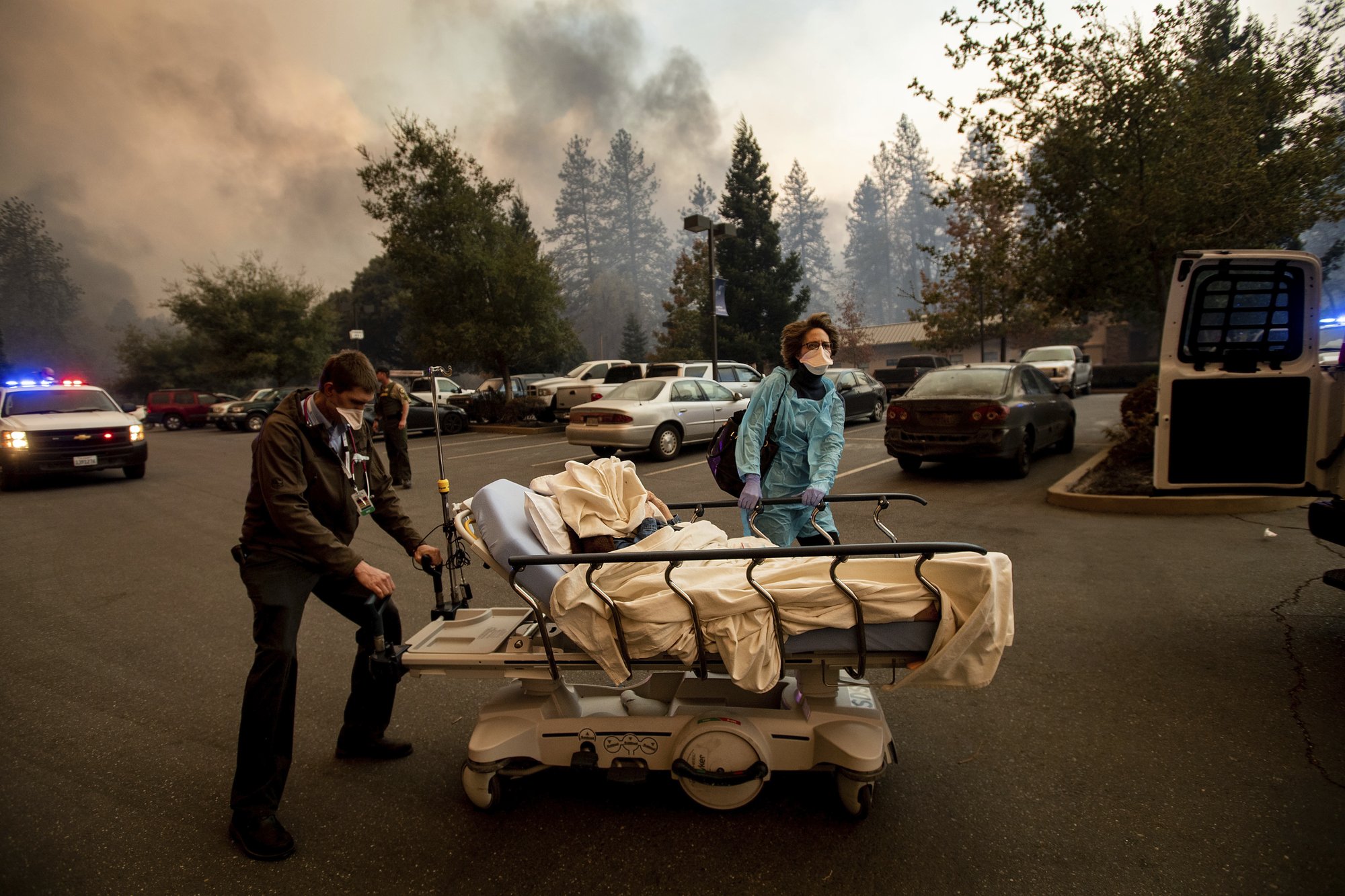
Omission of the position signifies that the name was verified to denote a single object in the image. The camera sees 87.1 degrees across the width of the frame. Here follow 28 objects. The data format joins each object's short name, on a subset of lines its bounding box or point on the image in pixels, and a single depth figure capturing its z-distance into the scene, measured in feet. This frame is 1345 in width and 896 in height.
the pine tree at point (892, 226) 302.45
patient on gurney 7.87
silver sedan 42.42
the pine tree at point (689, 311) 128.36
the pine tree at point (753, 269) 127.03
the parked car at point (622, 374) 64.96
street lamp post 62.59
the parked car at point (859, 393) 56.70
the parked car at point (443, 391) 78.50
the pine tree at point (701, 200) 257.34
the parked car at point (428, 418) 66.74
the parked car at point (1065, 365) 78.02
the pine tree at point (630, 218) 257.34
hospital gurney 8.33
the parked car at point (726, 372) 57.47
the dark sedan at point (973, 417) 31.09
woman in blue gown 12.53
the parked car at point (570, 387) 63.62
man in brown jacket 8.73
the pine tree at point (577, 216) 250.16
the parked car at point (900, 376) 88.63
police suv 39.50
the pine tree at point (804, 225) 289.74
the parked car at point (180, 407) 103.55
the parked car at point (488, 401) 76.48
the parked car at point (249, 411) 89.25
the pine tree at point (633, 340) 167.12
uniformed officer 34.60
